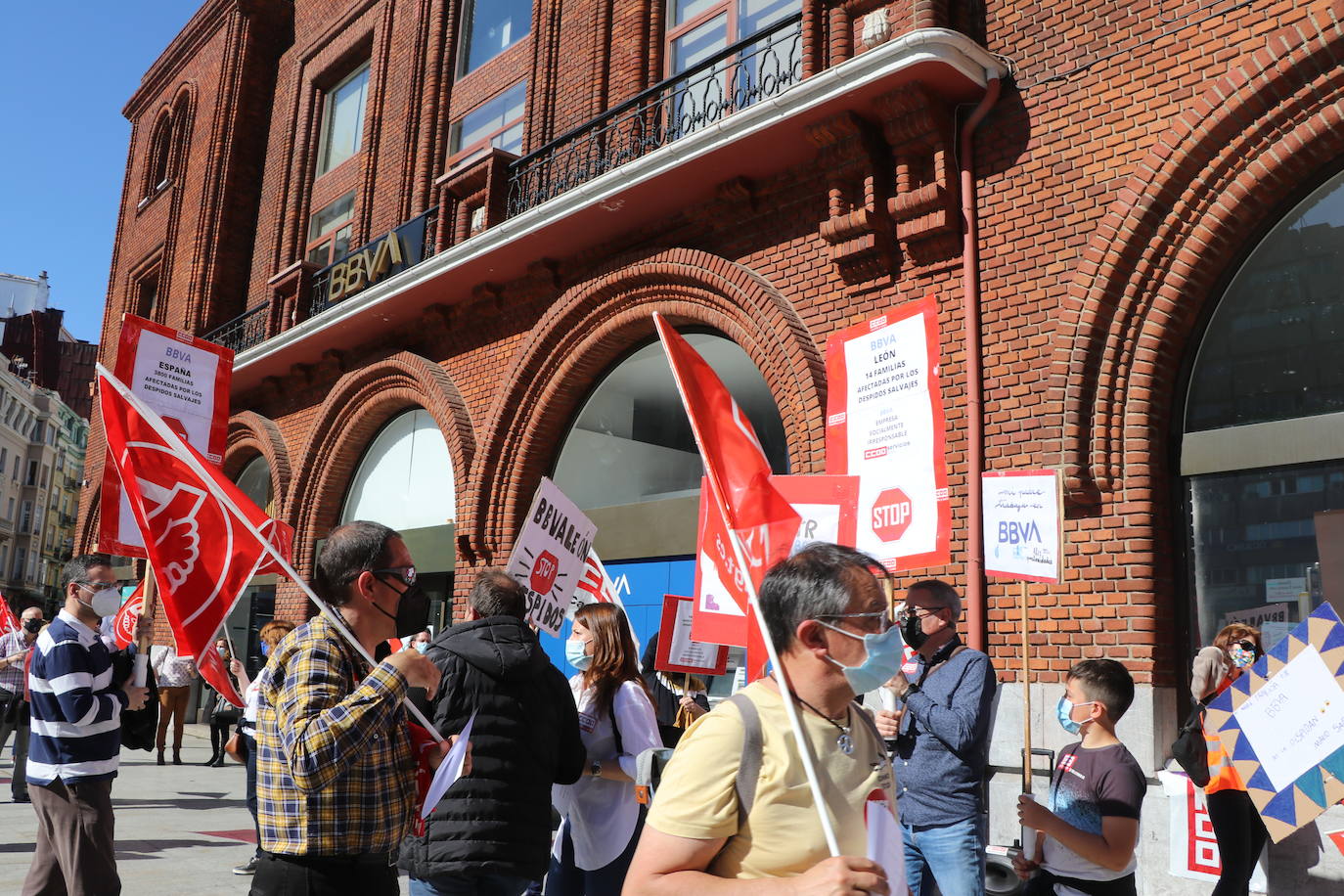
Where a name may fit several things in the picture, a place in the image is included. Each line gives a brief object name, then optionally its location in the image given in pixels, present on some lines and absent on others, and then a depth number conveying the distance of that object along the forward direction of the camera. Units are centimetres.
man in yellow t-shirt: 201
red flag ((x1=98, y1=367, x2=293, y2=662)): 404
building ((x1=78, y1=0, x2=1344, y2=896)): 696
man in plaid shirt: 279
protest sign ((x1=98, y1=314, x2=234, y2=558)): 755
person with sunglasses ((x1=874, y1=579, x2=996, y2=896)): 457
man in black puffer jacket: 363
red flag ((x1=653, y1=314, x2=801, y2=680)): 348
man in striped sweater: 479
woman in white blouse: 464
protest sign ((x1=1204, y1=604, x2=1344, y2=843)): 455
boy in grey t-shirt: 380
